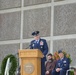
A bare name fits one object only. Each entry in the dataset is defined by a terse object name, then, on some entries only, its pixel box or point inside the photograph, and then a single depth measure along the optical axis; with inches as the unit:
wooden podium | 449.5
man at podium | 501.6
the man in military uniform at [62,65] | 532.7
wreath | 546.6
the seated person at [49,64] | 561.1
